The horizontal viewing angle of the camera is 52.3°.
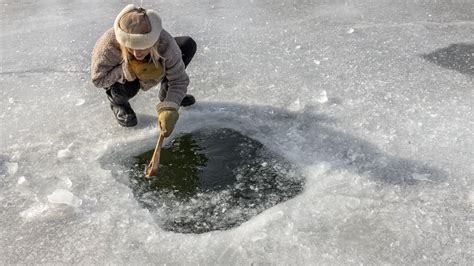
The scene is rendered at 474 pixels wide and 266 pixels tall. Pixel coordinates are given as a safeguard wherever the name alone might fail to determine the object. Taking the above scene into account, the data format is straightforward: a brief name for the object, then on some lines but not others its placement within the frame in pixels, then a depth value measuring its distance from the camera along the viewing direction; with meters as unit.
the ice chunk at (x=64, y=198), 2.07
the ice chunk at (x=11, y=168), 2.31
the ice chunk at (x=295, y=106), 2.72
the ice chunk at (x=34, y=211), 2.04
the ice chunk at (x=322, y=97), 2.79
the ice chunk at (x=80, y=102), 2.89
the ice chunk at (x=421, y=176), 2.17
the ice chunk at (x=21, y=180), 2.23
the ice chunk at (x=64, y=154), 2.40
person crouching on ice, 2.13
